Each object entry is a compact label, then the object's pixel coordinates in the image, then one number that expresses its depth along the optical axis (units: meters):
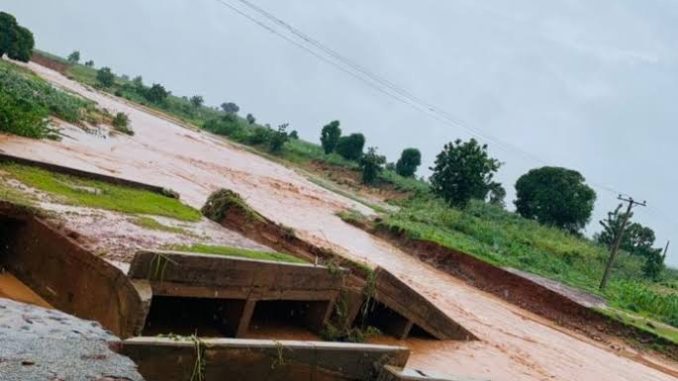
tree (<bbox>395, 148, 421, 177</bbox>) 58.94
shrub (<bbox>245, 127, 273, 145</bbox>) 59.88
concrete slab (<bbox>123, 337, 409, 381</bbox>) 4.73
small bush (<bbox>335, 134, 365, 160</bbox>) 56.78
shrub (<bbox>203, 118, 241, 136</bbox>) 65.94
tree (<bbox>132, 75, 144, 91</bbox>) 78.30
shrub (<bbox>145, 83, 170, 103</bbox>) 75.25
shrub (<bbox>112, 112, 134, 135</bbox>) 32.78
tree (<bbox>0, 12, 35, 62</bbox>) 48.88
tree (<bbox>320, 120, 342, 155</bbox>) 61.25
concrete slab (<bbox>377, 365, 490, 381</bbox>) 6.39
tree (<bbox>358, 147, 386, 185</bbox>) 49.78
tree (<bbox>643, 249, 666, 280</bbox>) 35.25
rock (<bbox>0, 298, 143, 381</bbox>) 3.73
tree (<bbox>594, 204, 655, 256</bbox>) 46.41
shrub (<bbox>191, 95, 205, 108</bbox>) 92.25
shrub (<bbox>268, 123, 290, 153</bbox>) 58.47
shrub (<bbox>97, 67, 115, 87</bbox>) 75.91
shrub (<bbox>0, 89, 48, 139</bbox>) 17.70
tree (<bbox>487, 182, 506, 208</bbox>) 50.28
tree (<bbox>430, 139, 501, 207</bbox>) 35.81
